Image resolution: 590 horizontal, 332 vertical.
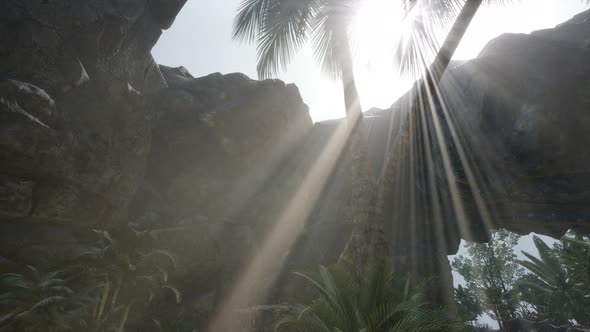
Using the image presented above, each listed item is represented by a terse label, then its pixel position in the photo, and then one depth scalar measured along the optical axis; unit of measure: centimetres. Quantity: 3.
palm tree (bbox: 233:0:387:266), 708
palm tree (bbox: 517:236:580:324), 2081
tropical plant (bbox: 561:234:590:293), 1493
